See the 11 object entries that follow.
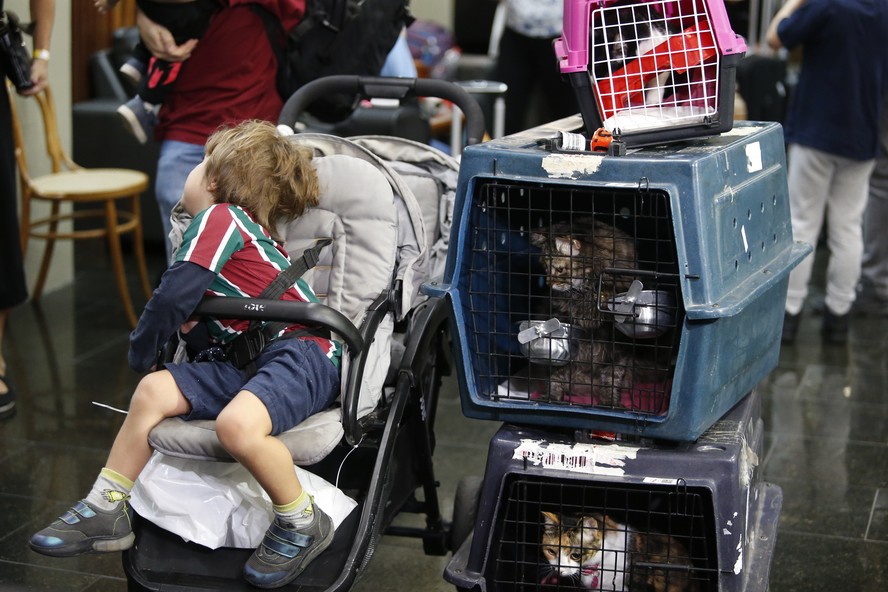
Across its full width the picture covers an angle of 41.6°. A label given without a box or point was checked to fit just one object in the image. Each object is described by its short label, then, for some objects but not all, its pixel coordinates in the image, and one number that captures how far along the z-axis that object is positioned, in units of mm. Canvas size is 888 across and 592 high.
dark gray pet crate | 2266
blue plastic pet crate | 2168
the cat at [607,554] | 2391
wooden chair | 4820
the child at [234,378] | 2217
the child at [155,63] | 3281
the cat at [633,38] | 2334
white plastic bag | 2316
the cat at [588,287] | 2320
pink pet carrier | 2311
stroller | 2262
